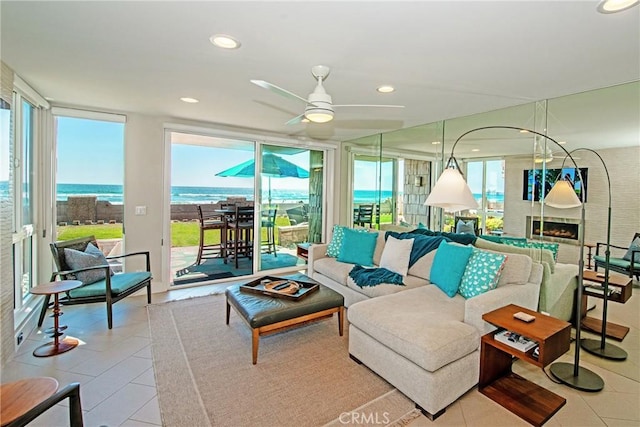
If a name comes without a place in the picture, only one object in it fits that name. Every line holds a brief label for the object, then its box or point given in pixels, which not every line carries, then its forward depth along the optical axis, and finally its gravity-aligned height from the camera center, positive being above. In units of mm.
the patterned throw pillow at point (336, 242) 4439 -531
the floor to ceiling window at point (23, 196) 3078 +44
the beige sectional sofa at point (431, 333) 2016 -900
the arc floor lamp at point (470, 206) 2355 +22
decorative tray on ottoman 2963 -848
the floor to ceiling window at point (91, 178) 3955 +314
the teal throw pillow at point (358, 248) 4129 -563
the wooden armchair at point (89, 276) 3125 -834
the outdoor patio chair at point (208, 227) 5879 -455
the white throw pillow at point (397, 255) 3646 -588
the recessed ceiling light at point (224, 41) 2030 +1114
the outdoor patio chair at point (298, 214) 5809 -165
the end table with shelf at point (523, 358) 1993 -1143
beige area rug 2006 -1359
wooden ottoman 2590 -942
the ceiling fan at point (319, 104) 2344 +783
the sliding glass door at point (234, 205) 5312 +18
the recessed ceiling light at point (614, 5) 1568 +1082
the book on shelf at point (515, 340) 2090 -920
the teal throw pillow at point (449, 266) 2926 -573
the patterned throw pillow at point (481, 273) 2711 -580
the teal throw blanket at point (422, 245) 3588 -442
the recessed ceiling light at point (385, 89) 2963 +1167
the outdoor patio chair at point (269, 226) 5421 -384
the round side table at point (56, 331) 2701 -1234
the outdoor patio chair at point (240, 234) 5689 -618
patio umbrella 5367 +655
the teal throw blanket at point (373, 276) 3420 -805
